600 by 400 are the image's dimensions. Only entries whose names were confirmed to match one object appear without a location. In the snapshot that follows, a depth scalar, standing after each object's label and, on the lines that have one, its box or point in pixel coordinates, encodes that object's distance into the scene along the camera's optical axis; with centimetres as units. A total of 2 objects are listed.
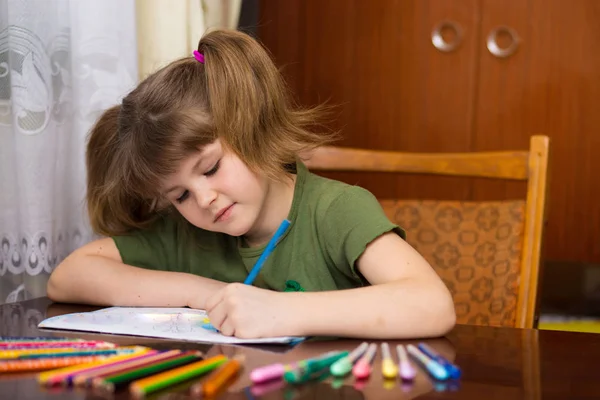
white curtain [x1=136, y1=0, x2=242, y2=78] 160
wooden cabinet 279
